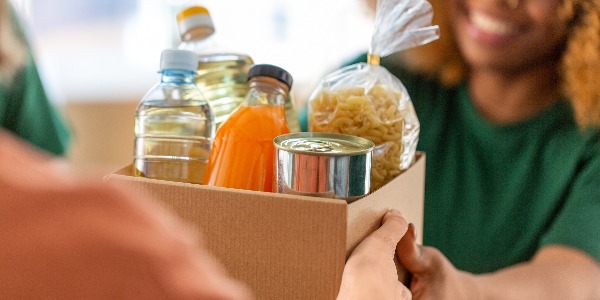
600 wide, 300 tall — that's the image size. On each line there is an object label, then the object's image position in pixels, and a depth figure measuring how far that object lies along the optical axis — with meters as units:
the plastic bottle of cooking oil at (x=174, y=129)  0.78
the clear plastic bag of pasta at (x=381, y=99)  0.77
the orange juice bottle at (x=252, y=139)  0.72
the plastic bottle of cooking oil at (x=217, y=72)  0.86
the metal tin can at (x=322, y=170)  0.64
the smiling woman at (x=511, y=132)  1.24
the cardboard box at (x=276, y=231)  0.64
